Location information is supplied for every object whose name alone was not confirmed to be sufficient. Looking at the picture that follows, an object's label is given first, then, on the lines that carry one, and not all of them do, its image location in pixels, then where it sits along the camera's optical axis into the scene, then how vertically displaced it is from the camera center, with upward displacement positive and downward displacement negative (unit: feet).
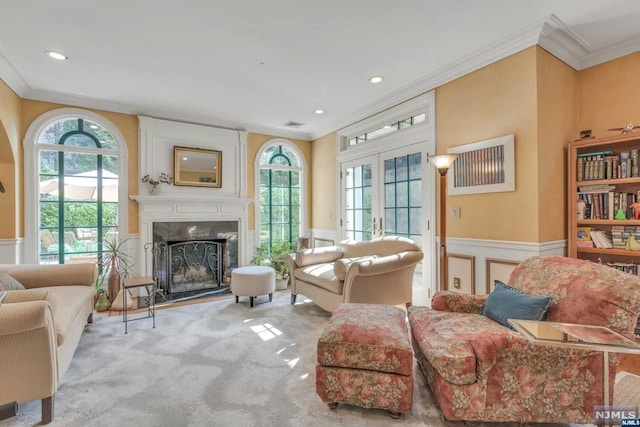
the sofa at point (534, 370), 5.13 -2.64
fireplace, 14.79 -2.06
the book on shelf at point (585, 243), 9.28 -0.88
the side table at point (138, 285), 10.42 -2.32
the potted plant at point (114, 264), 12.92 -2.09
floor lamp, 9.44 +0.13
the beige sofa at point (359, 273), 10.35 -2.09
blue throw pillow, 5.82 -1.82
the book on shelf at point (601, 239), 9.02 -0.74
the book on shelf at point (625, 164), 8.64 +1.41
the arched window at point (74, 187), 12.81 +1.30
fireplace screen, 15.20 -2.50
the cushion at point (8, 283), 7.89 -1.75
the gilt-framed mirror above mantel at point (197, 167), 15.35 +2.52
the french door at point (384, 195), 12.74 +0.92
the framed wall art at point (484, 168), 9.32 +1.52
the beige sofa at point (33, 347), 5.48 -2.44
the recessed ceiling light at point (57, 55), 9.50 +5.04
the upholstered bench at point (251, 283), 12.62 -2.74
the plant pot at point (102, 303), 12.39 -3.48
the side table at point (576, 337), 3.49 -1.48
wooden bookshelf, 8.68 +0.83
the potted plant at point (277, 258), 15.99 -2.29
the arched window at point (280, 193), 18.15 +1.37
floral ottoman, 5.81 -2.93
